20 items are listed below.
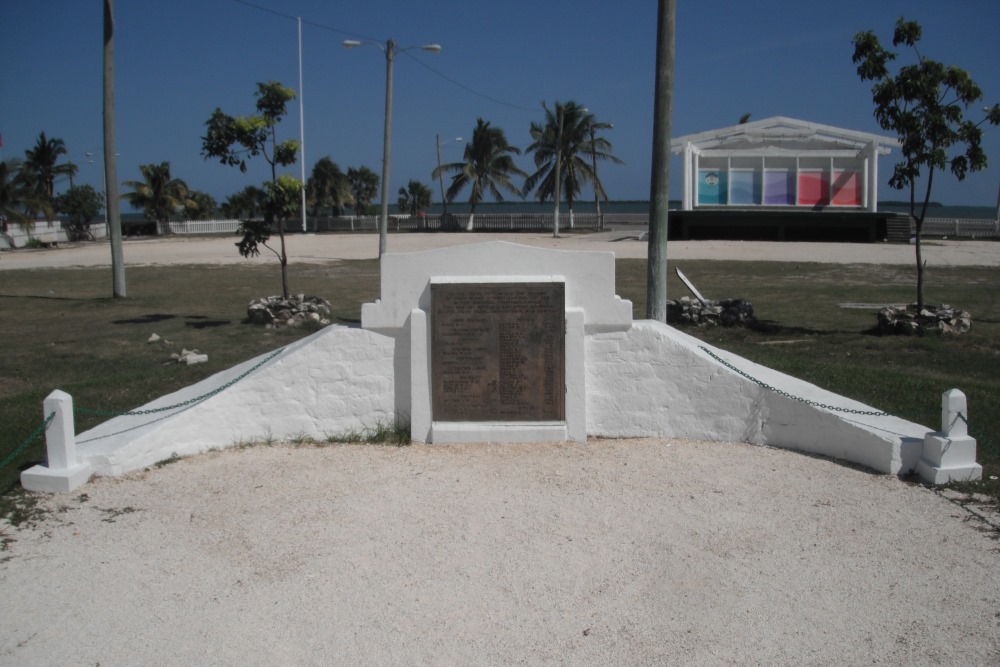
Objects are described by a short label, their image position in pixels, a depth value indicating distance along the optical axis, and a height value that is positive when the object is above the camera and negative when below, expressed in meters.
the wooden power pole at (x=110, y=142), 18.45 +1.67
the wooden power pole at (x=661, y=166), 9.90 +0.68
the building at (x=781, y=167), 37.69 +2.58
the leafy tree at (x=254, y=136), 14.30 +1.42
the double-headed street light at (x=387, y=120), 24.72 +3.01
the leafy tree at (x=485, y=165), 56.66 +3.85
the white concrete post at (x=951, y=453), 6.50 -1.60
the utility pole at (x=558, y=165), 47.96 +3.36
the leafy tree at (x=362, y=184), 72.50 +3.40
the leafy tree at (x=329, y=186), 63.38 +2.77
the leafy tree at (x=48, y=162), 61.59 +4.53
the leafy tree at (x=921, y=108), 12.44 +1.65
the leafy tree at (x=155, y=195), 60.44 +2.02
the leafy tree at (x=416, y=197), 75.19 +2.46
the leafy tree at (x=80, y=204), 57.09 +1.38
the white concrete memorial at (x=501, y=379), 7.40 -1.26
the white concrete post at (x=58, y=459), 6.42 -1.68
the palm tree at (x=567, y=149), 50.44 +4.47
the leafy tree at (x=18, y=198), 42.88 +1.30
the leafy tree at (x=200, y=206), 64.69 +1.44
